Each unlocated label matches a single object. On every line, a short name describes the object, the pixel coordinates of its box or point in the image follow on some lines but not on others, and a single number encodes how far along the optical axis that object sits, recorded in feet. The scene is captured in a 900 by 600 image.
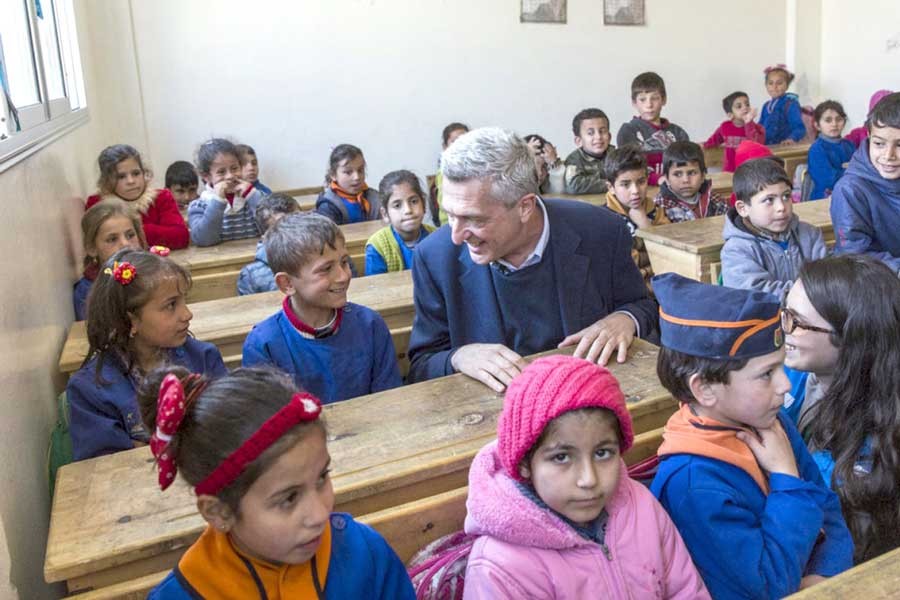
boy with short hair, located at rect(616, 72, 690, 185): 19.93
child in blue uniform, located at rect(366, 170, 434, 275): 11.80
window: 7.64
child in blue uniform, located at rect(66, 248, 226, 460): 6.13
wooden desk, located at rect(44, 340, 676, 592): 3.96
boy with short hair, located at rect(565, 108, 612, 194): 17.31
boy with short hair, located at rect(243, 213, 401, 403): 7.27
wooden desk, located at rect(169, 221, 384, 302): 11.66
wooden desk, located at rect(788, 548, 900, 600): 3.28
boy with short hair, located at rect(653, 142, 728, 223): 13.67
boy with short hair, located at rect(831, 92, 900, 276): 10.09
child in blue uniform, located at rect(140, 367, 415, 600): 3.57
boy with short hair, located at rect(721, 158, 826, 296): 9.87
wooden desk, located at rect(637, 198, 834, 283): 10.96
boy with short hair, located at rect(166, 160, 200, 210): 17.27
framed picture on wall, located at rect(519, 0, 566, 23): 23.06
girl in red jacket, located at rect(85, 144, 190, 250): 13.07
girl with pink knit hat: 3.91
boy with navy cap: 4.26
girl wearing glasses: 5.12
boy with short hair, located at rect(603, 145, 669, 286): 13.26
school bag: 4.31
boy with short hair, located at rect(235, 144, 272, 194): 16.62
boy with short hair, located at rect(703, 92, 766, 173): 25.29
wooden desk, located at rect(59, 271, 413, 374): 7.84
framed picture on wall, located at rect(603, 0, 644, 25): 24.20
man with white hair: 6.50
